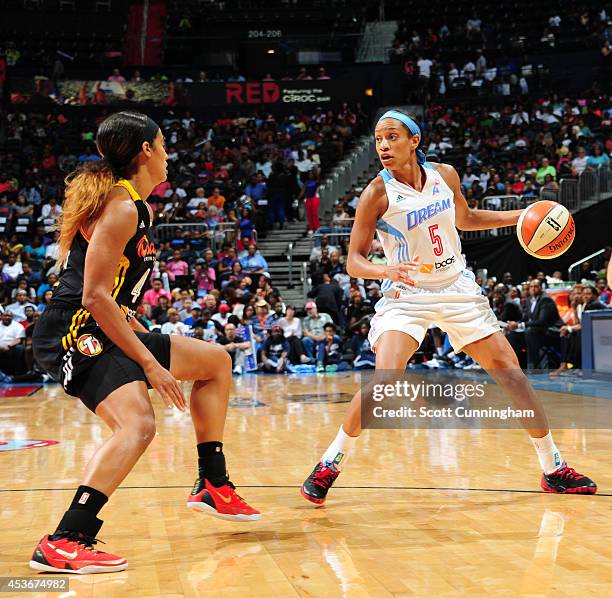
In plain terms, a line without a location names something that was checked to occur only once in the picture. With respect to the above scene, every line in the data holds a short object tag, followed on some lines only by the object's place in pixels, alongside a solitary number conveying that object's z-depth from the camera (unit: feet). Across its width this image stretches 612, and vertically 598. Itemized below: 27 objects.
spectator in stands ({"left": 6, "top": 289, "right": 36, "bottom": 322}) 47.80
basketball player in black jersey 10.64
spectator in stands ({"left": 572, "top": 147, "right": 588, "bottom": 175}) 60.74
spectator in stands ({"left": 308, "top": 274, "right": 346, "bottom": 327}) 49.32
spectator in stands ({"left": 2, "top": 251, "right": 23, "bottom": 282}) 52.34
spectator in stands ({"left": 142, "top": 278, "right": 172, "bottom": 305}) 49.60
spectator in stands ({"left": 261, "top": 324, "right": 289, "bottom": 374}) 46.32
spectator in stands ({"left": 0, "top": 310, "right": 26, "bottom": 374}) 44.88
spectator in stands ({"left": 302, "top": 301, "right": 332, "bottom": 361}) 46.98
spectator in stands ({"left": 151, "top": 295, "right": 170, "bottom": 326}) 47.47
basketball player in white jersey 14.61
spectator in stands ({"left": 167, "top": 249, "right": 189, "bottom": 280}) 53.98
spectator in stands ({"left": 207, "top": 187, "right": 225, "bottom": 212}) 64.28
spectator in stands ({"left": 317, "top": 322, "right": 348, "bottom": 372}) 46.50
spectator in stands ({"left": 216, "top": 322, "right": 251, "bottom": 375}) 45.96
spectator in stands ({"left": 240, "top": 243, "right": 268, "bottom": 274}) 55.37
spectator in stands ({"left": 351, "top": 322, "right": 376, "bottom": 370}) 45.98
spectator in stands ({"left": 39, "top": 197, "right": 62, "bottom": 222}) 61.77
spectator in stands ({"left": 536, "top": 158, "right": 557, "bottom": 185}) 59.67
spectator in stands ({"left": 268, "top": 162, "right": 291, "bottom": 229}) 66.74
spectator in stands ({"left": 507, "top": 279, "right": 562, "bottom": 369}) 40.93
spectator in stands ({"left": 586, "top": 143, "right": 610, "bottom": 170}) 60.16
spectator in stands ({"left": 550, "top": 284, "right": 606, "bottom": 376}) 39.52
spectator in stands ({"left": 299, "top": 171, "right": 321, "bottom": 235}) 64.69
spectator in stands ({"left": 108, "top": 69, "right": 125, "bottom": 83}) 82.50
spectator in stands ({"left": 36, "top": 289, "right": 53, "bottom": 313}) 47.38
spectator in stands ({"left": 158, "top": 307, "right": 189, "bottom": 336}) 45.75
